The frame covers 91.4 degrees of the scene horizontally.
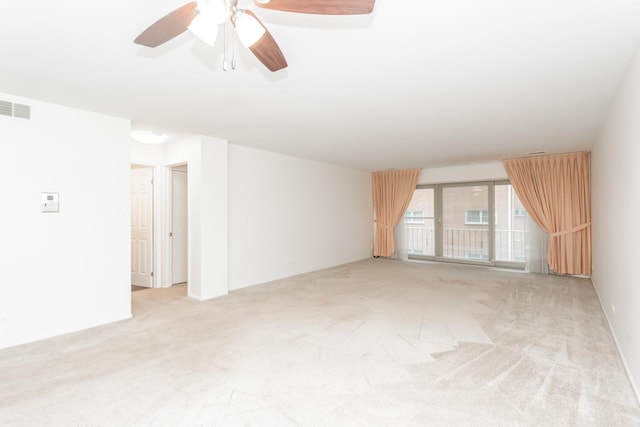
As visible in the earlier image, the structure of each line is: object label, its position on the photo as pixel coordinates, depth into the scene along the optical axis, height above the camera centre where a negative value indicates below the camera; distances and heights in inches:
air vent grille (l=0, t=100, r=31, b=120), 113.1 +39.1
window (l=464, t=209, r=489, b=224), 276.2 -2.4
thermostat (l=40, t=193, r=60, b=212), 122.0 +5.3
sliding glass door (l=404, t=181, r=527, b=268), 264.7 -9.4
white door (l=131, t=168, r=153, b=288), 205.8 -7.9
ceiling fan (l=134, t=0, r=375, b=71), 53.1 +35.5
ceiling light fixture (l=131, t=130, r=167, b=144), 167.0 +43.3
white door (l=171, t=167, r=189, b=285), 211.5 -7.7
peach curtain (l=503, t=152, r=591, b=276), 224.5 +7.3
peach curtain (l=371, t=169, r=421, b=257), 307.1 +14.3
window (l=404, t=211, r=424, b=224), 314.0 -3.4
